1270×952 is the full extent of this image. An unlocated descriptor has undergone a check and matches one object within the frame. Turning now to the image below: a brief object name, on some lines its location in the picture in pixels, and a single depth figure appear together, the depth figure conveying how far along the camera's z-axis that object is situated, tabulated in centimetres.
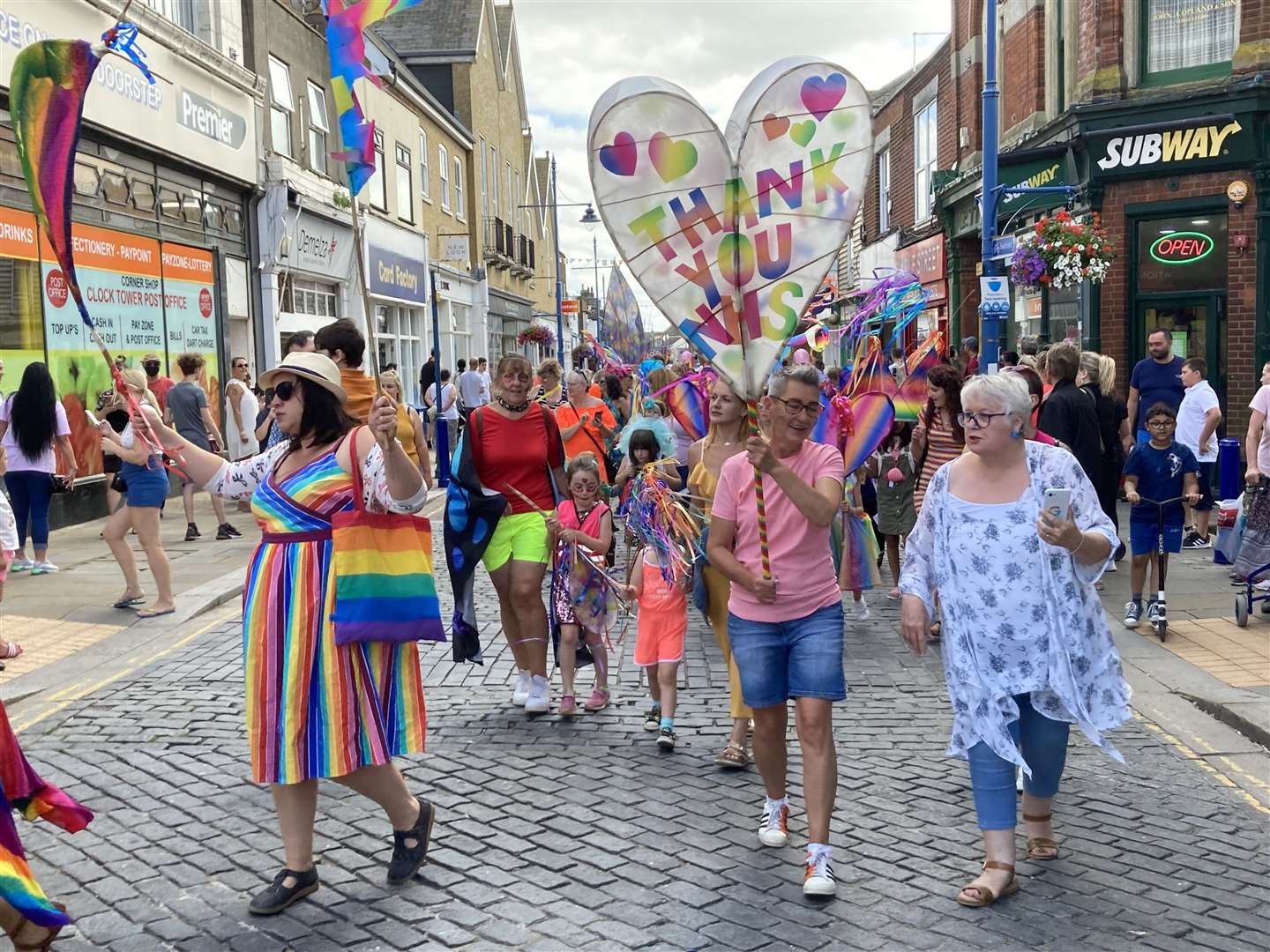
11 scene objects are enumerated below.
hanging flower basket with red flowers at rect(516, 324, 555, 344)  2892
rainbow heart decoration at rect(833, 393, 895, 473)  627
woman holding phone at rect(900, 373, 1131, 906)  394
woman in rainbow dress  384
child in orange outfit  569
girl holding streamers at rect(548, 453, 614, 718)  614
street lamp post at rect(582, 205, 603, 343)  4344
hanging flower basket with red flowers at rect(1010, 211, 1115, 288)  1373
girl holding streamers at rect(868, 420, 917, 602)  877
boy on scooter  779
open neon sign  1505
